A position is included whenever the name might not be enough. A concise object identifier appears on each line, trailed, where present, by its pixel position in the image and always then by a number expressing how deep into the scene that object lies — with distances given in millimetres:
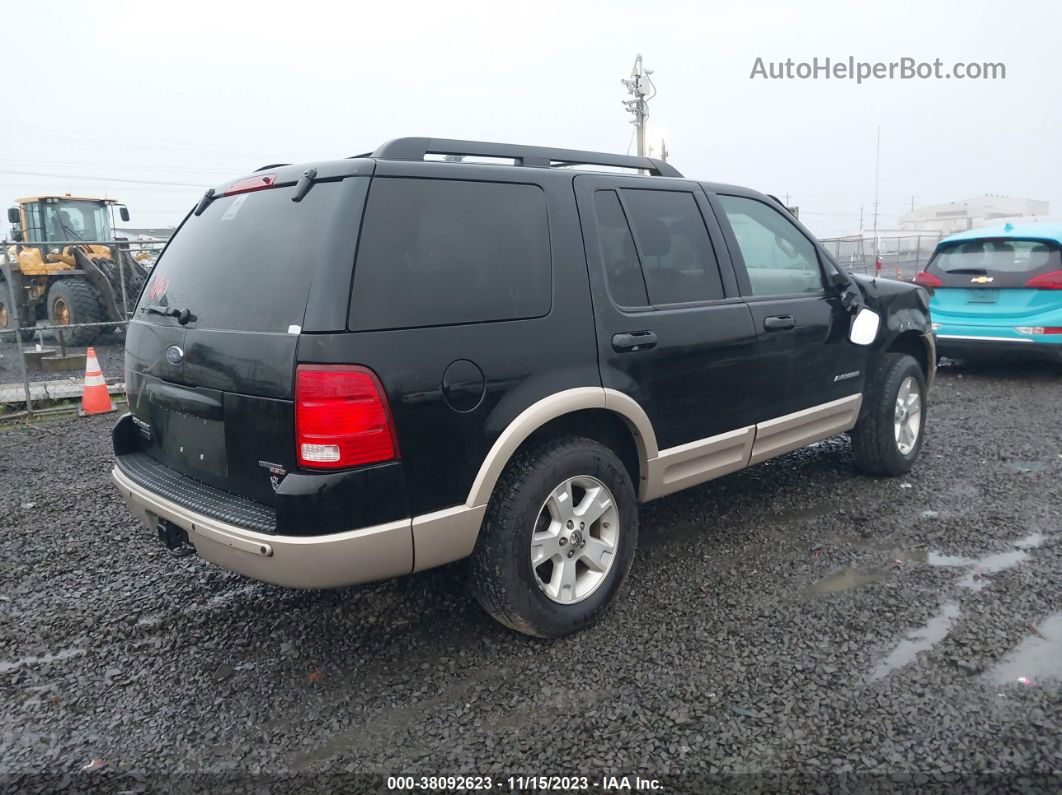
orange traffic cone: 7820
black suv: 2570
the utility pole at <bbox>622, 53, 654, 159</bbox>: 22531
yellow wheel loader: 13133
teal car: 7824
